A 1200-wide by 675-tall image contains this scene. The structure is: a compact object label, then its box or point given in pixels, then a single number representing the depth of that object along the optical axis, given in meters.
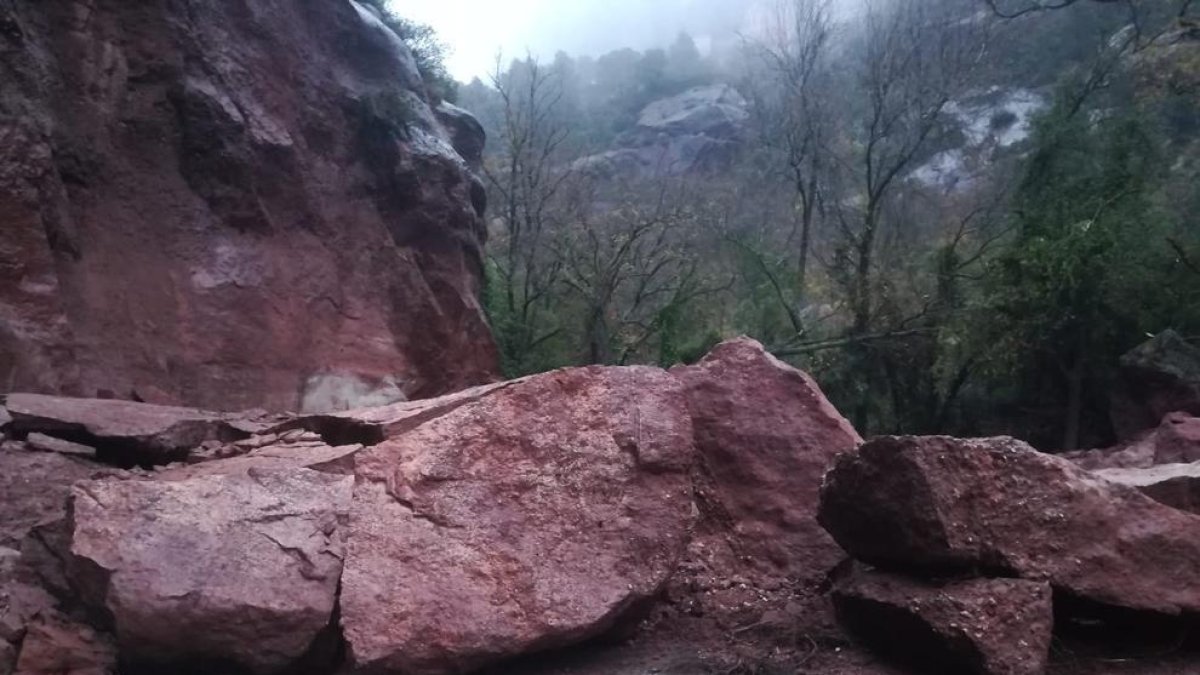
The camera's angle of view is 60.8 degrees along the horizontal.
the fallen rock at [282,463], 4.38
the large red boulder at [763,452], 4.87
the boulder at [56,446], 4.82
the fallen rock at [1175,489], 4.71
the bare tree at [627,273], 16.30
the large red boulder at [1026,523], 3.81
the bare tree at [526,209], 16.73
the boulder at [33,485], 4.38
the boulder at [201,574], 3.57
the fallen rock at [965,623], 3.56
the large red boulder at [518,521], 3.76
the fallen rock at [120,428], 4.98
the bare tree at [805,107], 17.95
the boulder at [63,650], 3.62
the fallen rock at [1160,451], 7.79
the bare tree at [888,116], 15.76
